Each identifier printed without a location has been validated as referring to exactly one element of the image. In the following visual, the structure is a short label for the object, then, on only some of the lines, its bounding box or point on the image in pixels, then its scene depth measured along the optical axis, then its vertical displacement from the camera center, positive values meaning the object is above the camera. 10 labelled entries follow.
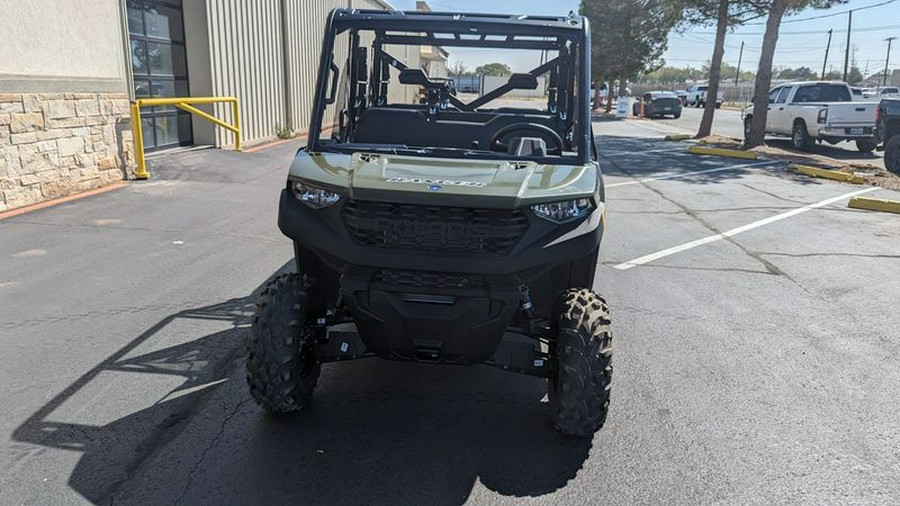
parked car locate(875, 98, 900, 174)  14.28 -0.65
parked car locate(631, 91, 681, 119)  41.38 -0.40
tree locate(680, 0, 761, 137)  21.56 +2.67
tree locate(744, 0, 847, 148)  19.58 +0.91
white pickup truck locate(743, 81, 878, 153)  18.36 -0.43
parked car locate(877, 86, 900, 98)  41.59 +0.58
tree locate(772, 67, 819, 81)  128.02 +4.99
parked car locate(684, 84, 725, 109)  60.81 +0.23
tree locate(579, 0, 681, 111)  44.19 +4.01
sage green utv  3.33 -0.85
